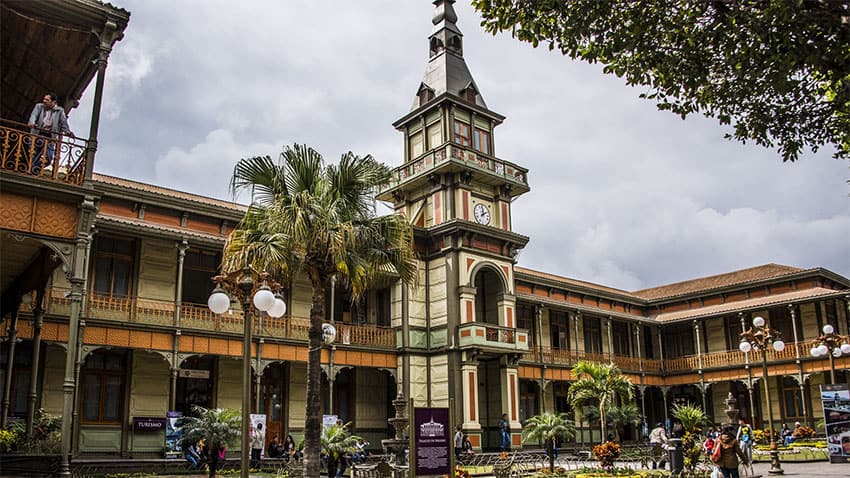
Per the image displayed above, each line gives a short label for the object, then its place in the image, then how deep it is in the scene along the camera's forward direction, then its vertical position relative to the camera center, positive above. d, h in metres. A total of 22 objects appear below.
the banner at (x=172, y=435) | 21.11 -0.77
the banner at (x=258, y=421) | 22.59 -0.44
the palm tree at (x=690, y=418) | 23.44 -0.58
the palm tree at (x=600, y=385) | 27.27 +0.58
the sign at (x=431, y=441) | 11.85 -0.60
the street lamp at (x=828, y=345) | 24.06 +1.75
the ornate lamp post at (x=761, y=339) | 22.36 +1.79
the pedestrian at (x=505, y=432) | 28.45 -1.12
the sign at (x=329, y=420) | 24.45 -0.48
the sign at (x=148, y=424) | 22.95 -0.49
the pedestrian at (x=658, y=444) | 22.95 -1.37
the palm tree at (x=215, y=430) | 16.17 -0.49
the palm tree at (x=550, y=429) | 20.83 -0.79
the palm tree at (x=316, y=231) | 15.33 +3.72
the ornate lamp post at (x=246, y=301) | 10.57 +1.57
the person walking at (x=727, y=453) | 13.43 -0.97
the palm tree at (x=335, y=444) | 17.33 -0.89
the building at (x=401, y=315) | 16.11 +3.23
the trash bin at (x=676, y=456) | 17.95 -1.36
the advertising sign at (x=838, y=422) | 21.28 -0.71
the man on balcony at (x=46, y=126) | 12.84 +4.98
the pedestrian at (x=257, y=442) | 22.28 -1.07
